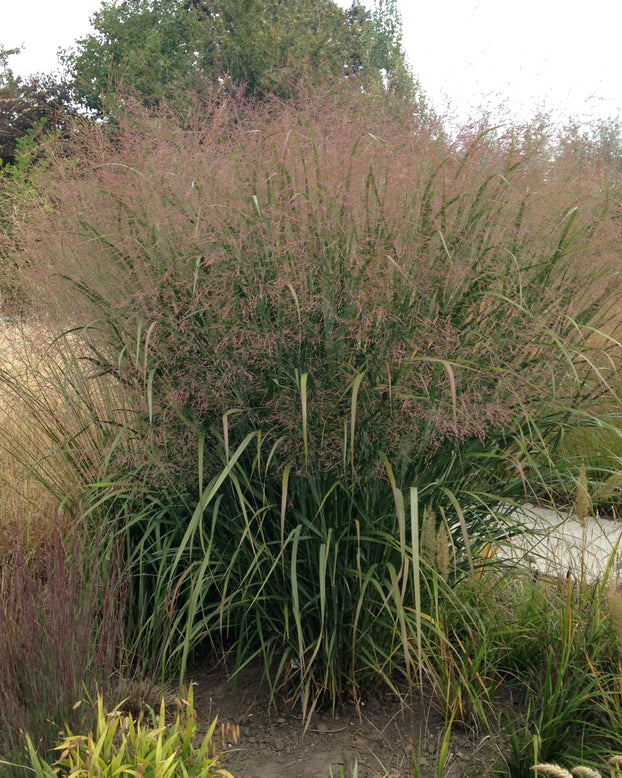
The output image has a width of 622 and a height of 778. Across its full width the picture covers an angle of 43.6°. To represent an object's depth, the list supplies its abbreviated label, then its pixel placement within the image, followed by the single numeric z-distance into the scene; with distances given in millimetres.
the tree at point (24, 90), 16748
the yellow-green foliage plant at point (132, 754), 1661
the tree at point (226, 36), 19672
